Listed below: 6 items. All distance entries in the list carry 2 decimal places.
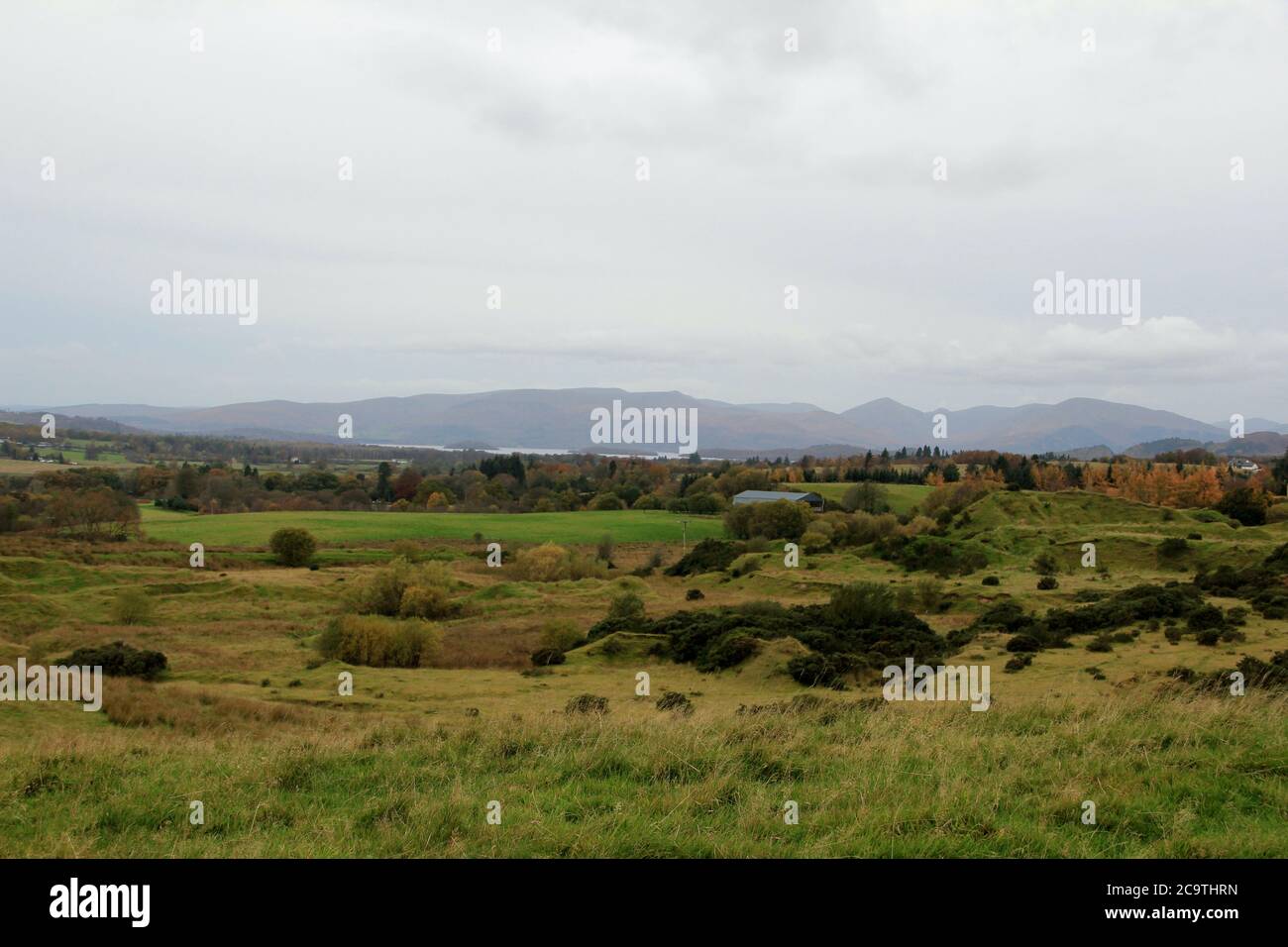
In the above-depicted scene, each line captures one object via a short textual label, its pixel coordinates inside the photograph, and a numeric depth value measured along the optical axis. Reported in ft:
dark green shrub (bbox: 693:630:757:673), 94.68
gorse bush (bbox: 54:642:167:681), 97.35
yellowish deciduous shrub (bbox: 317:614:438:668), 119.75
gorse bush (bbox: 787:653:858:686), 84.69
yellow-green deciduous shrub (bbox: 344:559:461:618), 168.66
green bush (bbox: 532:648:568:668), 110.83
